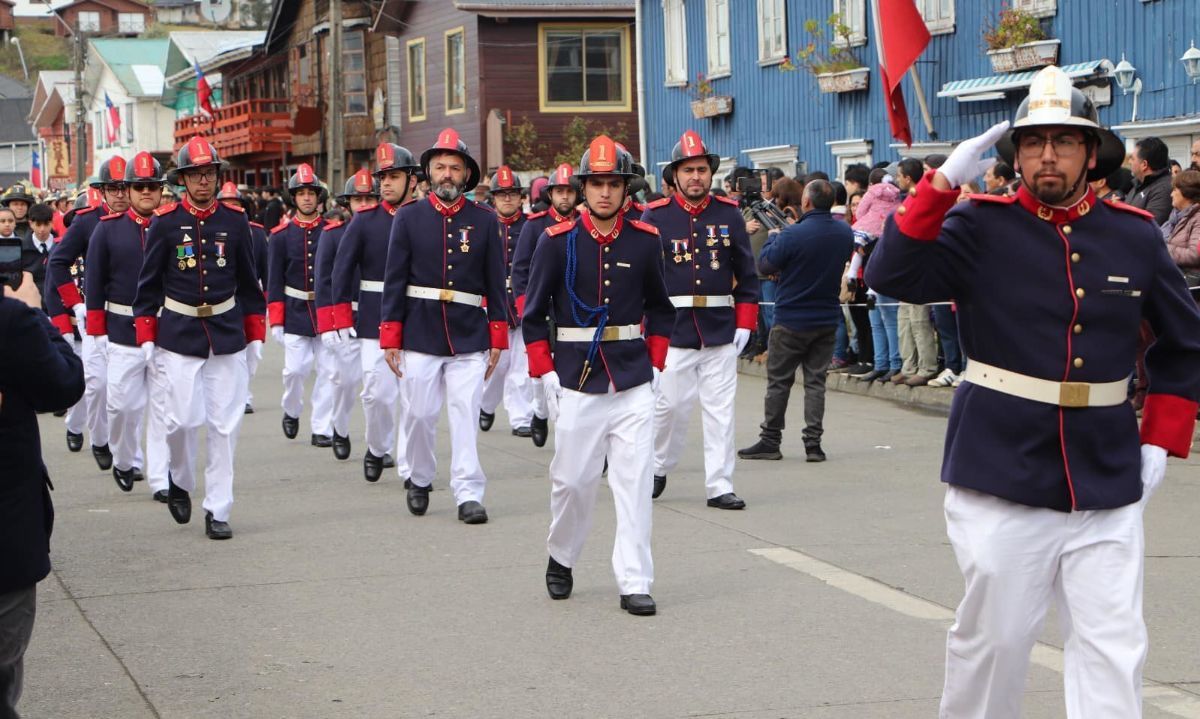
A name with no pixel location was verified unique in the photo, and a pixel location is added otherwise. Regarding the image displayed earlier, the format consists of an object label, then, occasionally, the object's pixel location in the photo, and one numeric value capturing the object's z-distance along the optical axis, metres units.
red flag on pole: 20.20
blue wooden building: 17.89
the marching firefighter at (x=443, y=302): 10.57
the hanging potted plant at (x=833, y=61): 23.66
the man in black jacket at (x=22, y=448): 4.85
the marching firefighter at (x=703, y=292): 10.99
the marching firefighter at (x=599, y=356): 8.04
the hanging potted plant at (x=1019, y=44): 19.14
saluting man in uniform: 4.88
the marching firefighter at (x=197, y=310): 10.28
